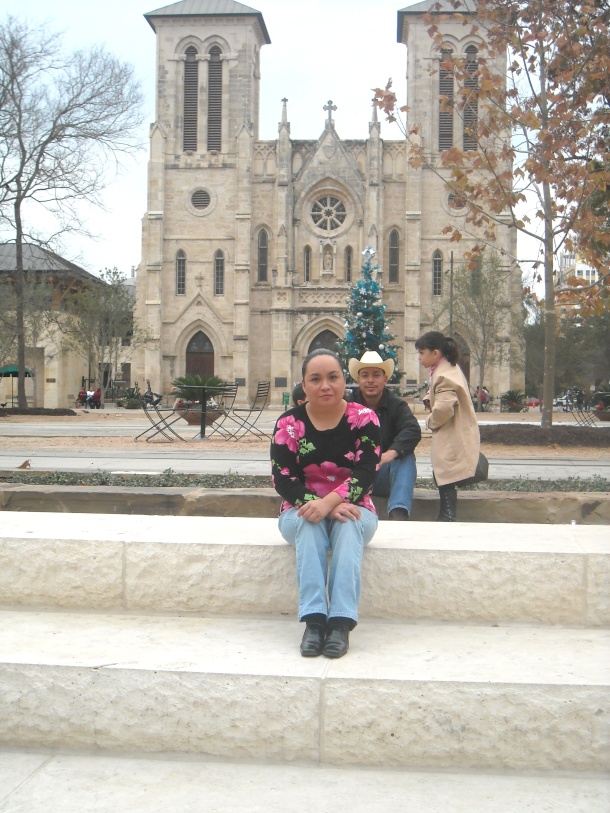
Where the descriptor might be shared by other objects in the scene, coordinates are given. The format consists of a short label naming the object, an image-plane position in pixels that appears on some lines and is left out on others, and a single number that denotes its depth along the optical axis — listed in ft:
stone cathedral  164.76
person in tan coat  20.54
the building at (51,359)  158.23
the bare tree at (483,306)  134.82
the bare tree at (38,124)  90.58
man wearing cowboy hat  20.13
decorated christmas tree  85.40
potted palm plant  61.85
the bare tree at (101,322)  156.97
